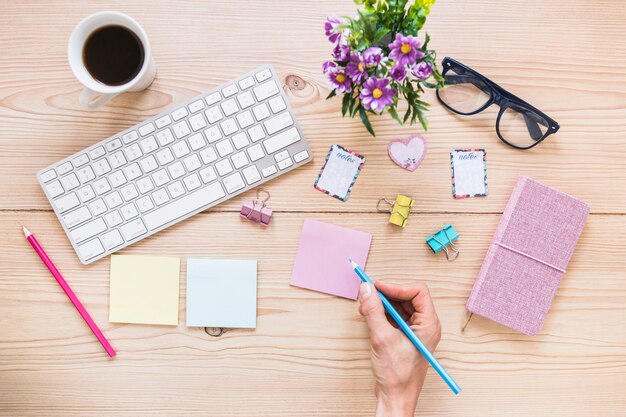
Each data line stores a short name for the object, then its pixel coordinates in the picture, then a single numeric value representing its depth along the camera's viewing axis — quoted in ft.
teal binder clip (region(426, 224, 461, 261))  2.96
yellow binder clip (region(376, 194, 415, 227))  2.94
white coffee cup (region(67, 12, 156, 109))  2.66
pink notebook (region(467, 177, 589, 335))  2.94
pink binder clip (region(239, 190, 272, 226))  2.93
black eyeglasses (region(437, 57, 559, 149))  2.96
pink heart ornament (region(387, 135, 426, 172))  3.00
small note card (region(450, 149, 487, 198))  3.00
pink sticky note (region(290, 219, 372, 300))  2.99
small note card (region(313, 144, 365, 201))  2.98
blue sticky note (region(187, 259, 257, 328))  2.99
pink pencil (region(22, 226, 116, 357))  2.97
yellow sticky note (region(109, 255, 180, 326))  2.99
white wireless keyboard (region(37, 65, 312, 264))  2.93
